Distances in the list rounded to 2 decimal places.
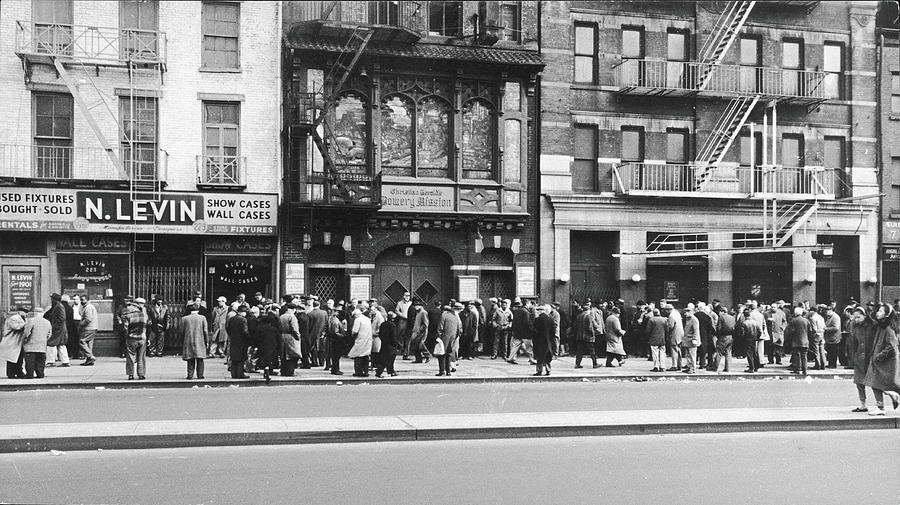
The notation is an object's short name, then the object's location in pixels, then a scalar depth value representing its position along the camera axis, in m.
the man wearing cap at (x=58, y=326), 20.88
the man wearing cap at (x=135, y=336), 18.58
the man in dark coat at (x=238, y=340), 18.75
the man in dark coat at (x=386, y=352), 19.78
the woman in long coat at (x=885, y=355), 13.72
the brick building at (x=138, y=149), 24.05
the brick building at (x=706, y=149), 28.36
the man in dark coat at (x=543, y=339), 20.44
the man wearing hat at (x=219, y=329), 23.25
